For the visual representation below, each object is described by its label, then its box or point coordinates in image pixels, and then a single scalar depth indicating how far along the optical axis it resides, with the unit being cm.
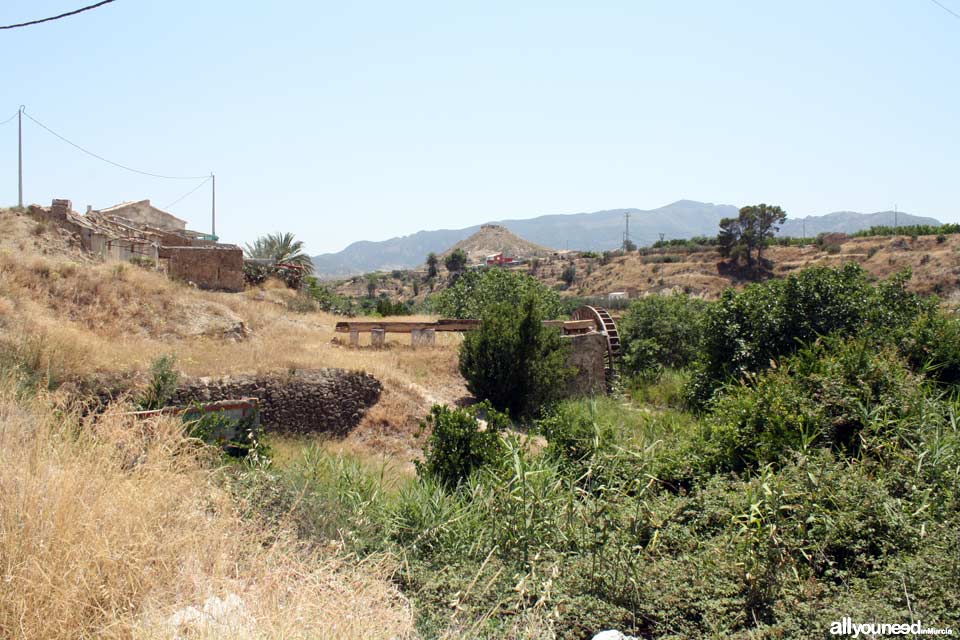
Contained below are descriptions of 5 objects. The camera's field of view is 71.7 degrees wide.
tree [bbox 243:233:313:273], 3494
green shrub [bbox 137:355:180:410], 1054
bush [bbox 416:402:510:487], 812
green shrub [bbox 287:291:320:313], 2388
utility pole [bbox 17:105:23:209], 3266
